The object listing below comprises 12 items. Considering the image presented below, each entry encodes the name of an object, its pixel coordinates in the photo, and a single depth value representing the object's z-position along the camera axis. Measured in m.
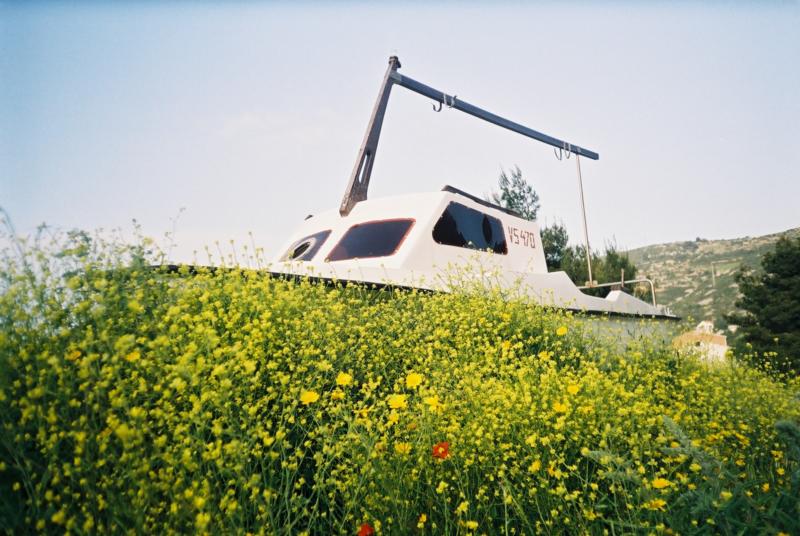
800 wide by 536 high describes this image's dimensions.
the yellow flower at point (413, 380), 2.72
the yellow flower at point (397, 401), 2.40
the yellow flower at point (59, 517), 1.38
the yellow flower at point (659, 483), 1.89
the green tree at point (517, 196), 21.59
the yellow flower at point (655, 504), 1.74
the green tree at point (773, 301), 20.97
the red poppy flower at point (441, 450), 2.25
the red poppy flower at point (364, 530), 1.91
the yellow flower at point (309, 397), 2.33
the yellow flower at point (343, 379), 2.54
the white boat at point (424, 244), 6.23
